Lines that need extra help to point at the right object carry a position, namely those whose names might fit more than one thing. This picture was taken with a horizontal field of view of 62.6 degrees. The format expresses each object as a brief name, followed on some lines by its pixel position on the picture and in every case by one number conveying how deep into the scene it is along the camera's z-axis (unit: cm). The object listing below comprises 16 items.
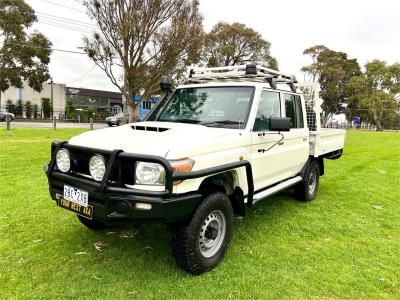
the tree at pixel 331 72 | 4453
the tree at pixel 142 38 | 1490
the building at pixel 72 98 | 4209
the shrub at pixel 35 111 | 3891
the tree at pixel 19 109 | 3784
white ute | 292
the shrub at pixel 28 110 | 3847
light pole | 4182
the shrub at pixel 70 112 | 3977
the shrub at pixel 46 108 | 4003
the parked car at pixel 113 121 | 3031
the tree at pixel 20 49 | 3098
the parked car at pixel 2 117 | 3066
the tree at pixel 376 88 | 4722
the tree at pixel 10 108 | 3741
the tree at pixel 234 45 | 3169
